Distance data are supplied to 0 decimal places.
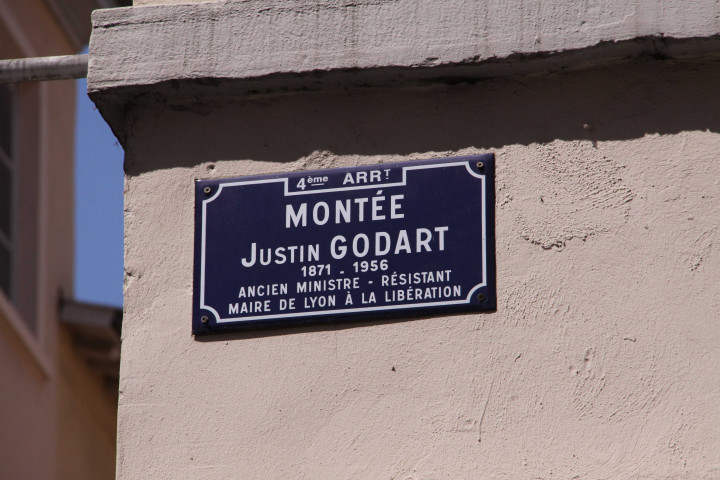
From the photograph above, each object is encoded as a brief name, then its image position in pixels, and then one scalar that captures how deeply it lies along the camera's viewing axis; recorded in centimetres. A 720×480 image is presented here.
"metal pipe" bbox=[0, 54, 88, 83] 748
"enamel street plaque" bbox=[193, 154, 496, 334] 661
